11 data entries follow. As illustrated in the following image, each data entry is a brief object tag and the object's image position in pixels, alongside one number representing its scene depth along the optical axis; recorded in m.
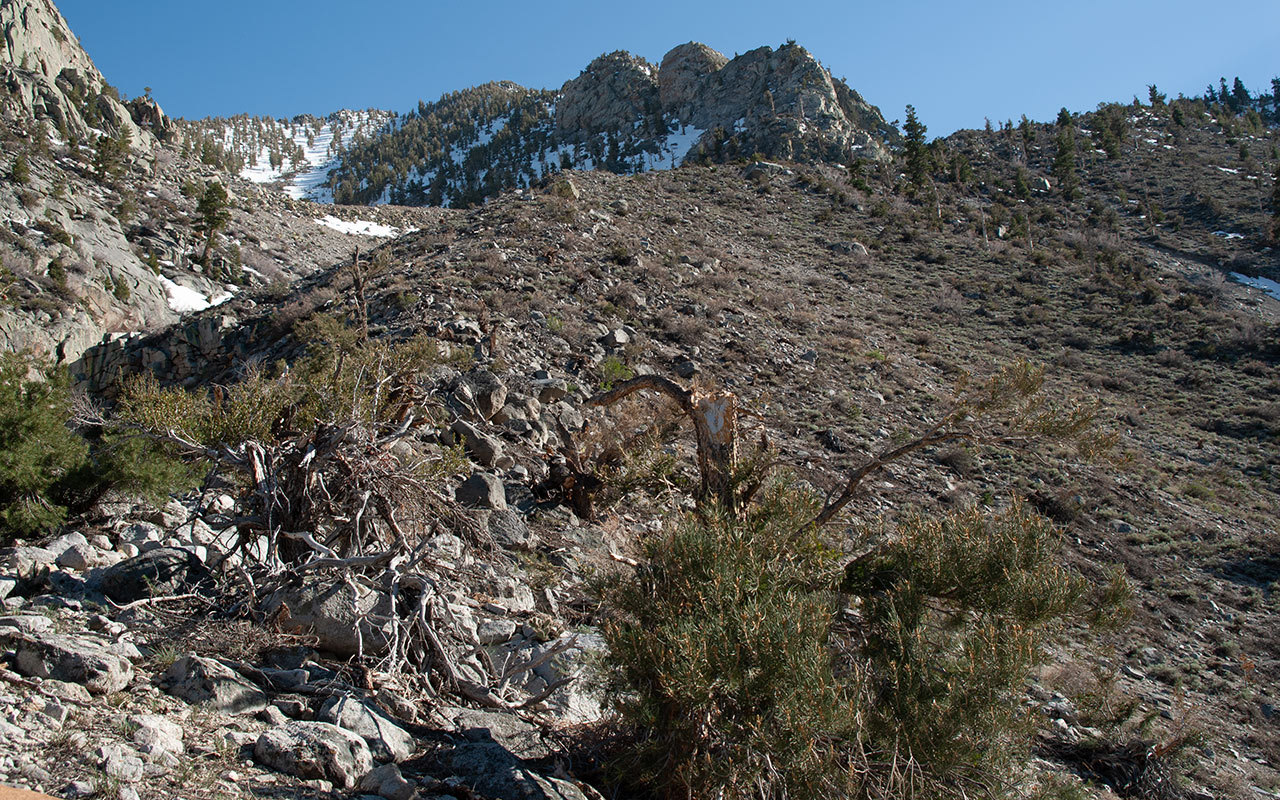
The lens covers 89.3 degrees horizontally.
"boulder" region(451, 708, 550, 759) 3.96
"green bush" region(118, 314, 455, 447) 5.18
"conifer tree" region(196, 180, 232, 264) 26.52
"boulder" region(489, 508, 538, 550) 6.47
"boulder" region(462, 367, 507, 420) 8.98
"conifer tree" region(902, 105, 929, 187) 38.69
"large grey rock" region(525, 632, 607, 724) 4.41
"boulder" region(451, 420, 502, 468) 8.01
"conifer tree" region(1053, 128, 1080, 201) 39.28
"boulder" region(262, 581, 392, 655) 4.20
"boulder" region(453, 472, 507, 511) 6.88
